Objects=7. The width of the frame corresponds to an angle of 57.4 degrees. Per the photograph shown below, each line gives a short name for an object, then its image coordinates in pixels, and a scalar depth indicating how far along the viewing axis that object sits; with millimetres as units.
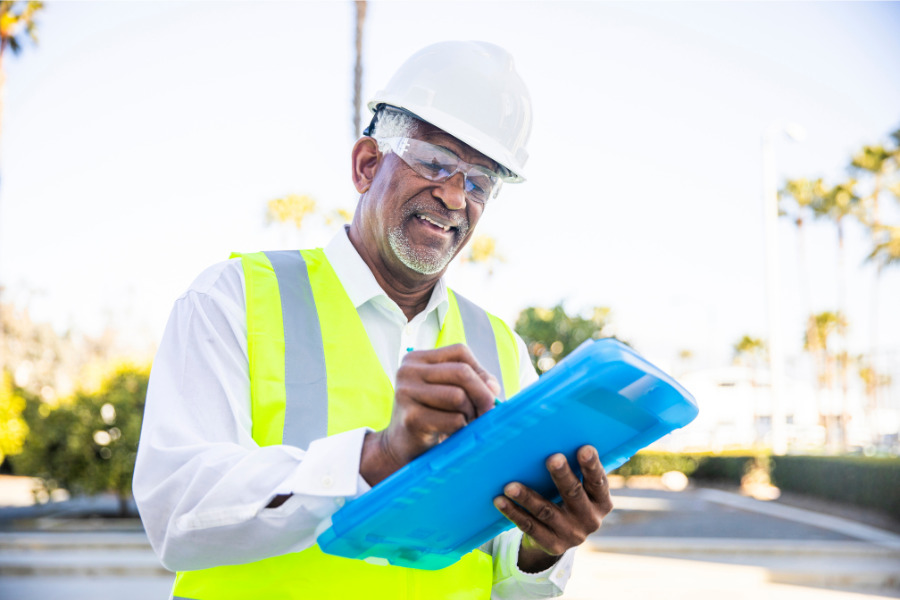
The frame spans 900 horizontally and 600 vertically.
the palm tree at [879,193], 32500
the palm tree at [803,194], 39125
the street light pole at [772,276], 22719
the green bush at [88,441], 15062
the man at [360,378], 1255
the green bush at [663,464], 28734
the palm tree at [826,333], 47656
